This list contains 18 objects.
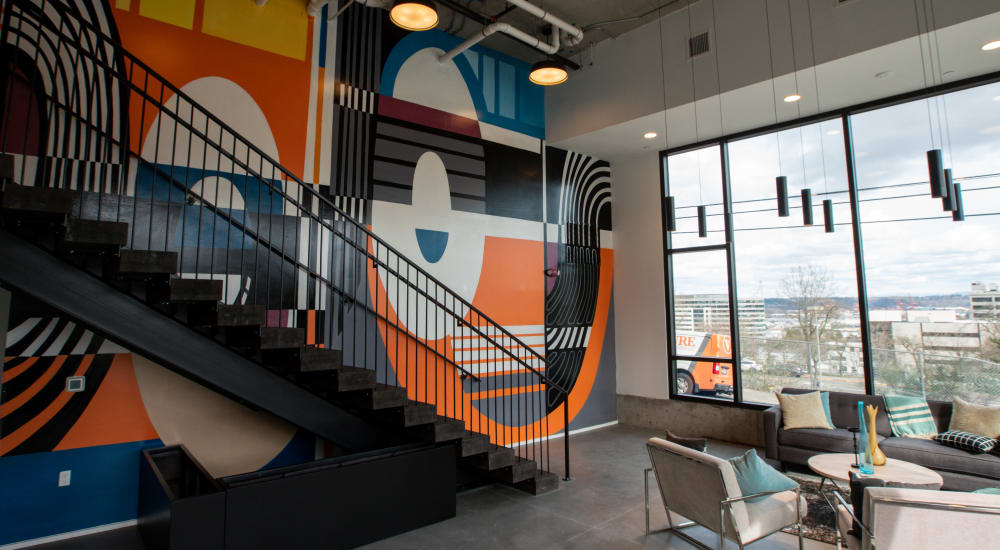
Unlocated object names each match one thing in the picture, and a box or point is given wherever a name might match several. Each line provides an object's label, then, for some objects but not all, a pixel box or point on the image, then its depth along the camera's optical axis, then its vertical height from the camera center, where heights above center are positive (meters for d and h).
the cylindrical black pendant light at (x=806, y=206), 4.98 +1.11
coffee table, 4.17 -1.31
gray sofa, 4.80 -1.36
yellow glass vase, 4.50 -1.17
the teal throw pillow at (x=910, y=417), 5.59 -1.10
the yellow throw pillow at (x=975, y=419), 5.11 -1.03
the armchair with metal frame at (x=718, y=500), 3.45 -1.29
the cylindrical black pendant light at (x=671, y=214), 5.75 +1.20
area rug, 4.20 -1.77
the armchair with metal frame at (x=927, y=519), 2.64 -1.07
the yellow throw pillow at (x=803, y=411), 6.02 -1.10
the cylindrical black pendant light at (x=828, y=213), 5.31 +1.11
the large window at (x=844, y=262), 5.80 +0.76
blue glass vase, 4.31 -1.25
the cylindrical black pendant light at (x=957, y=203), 4.23 +0.96
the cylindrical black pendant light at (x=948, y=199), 4.11 +0.98
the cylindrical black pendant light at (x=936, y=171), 3.88 +1.13
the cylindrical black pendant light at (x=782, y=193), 4.96 +1.24
